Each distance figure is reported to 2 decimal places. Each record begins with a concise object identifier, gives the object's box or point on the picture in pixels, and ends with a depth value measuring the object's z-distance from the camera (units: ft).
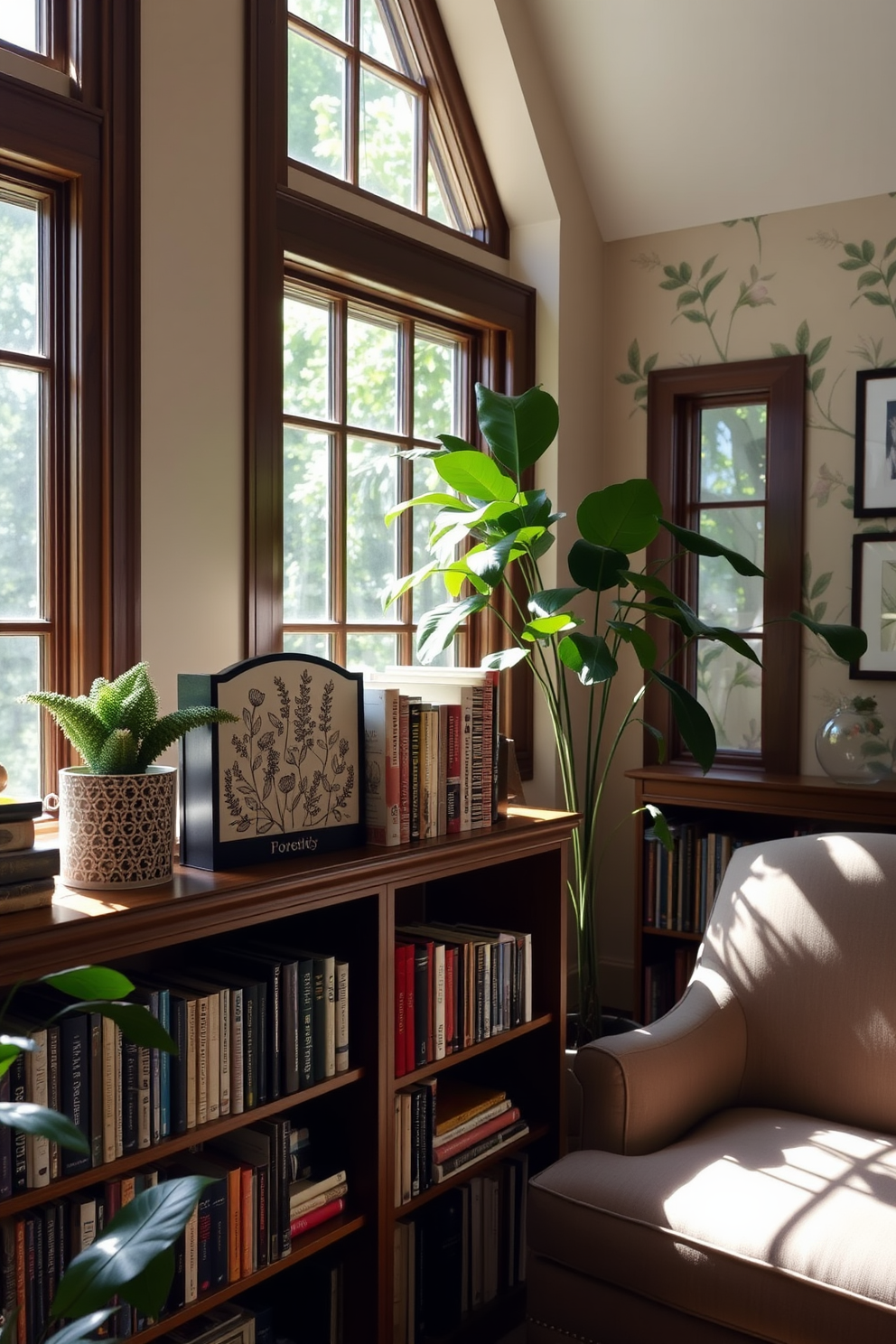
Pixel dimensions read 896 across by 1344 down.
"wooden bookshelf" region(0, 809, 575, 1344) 5.37
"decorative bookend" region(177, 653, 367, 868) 6.31
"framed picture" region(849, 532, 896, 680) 10.92
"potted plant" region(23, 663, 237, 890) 5.78
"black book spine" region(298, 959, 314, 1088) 6.50
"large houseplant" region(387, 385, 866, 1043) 8.25
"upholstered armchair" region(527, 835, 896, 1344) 5.86
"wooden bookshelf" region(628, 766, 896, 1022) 10.04
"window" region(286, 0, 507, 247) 9.12
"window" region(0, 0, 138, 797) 7.00
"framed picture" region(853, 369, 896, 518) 10.89
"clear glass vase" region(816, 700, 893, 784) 10.40
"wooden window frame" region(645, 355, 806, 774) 11.37
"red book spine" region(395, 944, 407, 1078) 7.11
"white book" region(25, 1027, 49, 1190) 5.11
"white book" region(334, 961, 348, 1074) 6.73
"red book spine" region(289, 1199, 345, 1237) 6.54
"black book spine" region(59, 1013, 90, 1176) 5.29
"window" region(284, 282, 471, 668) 9.05
